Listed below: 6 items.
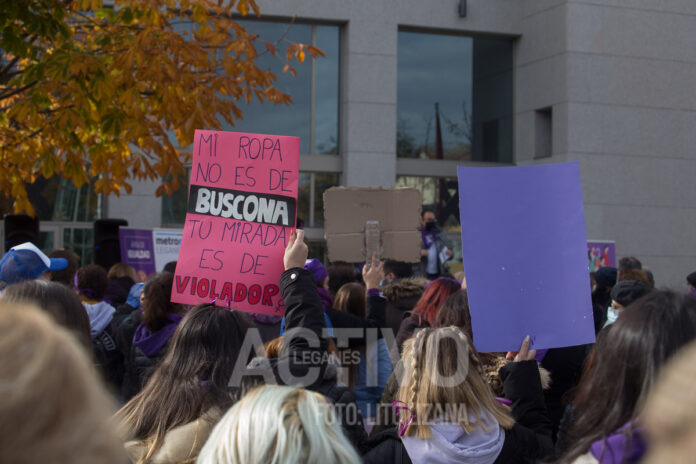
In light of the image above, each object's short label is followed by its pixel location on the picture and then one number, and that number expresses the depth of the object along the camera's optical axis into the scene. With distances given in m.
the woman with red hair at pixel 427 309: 4.75
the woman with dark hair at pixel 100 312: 5.47
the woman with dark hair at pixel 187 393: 2.42
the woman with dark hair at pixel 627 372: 1.84
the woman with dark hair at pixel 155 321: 4.57
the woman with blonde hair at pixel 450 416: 2.68
